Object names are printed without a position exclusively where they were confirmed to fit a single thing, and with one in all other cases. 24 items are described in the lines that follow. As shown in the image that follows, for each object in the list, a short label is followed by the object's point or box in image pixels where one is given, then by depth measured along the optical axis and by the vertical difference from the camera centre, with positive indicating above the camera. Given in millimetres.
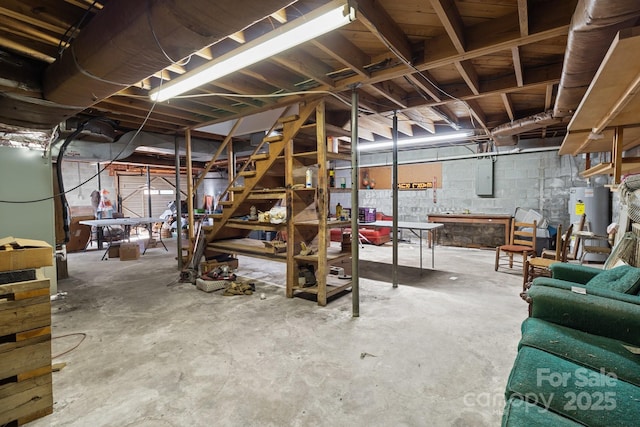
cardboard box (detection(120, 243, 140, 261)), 6094 -938
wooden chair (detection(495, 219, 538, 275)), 4457 -682
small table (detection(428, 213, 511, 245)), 6523 -345
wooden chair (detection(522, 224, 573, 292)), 3538 -715
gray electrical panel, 6918 +651
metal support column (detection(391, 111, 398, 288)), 4008 -125
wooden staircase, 3521 +314
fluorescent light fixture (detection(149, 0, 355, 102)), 1681 +1082
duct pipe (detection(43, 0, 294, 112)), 1285 +862
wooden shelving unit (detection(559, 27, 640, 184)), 1266 +615
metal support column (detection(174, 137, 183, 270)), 5148 +72
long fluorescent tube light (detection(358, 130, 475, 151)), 5454 +1284
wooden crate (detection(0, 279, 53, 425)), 1592 -807
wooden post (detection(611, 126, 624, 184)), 2189 +396
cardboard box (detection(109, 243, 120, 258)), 6371 -962
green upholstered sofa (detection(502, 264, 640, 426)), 1070 -730
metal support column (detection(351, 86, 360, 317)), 3061 +76
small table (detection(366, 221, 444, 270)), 4576 -336
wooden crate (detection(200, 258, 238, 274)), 4488 -916
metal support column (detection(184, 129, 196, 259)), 4953 +244
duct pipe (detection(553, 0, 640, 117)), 1210 +848
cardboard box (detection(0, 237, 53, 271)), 1740 -291
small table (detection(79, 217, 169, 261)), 6000 -310
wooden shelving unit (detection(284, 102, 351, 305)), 3301 -188
